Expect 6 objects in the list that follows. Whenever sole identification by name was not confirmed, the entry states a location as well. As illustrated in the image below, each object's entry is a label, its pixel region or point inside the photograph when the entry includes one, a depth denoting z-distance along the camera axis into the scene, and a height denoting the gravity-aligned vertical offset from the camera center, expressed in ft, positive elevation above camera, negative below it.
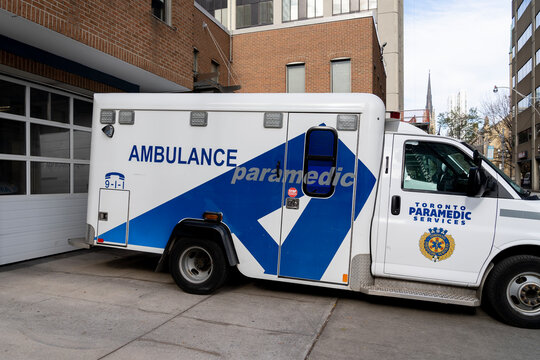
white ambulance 15.66 -0.97
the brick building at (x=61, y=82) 22.12 +5.95
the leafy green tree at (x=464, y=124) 161.79 +22.56
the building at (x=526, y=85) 148.46 +37.67
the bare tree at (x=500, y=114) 152.25 +25.30
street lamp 102.53 +24.94
